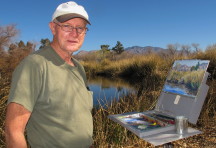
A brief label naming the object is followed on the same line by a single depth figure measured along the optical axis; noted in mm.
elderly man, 972
